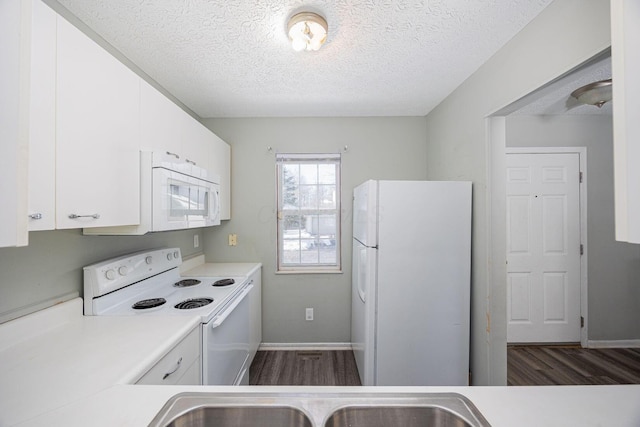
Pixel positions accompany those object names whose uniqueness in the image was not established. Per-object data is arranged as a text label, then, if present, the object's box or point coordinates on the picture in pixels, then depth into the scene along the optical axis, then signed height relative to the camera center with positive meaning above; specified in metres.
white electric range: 1.41 -0.53
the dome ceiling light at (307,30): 1.33 +0.99
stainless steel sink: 0.70 -0.53
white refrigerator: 1.91 -0.48
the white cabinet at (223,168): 2.43 +0.45
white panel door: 2.72 -0.33
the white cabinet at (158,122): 1.45 +0.57
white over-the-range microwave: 1.41 +0.12
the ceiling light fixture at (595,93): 1.80 +0.88
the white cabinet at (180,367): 1.02 -0.66
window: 2.87 +0.01
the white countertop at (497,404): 0.64 -0.51
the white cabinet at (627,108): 0.52 +0.22
